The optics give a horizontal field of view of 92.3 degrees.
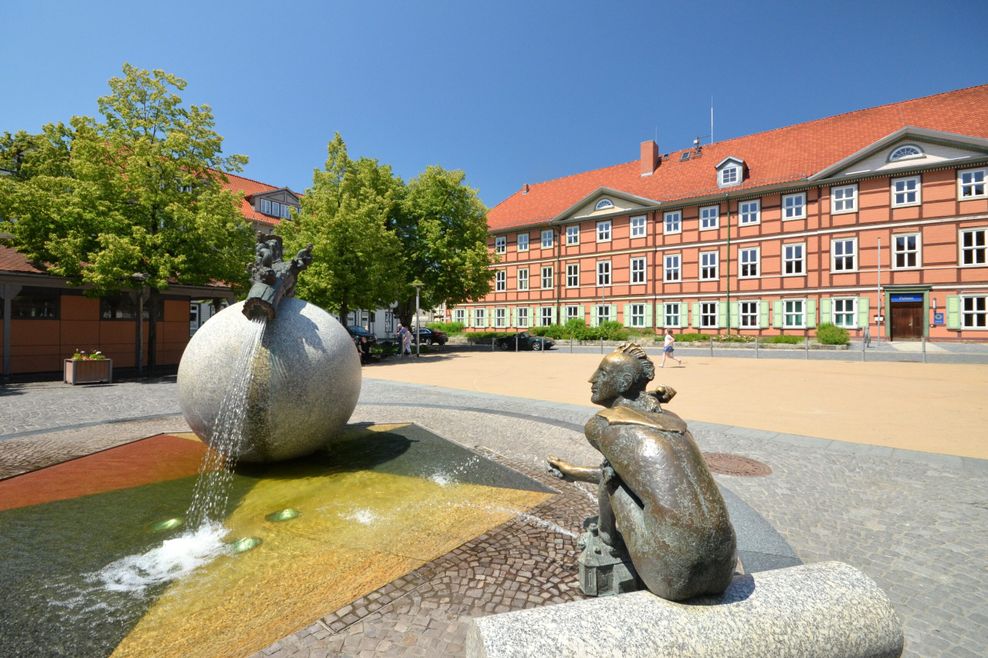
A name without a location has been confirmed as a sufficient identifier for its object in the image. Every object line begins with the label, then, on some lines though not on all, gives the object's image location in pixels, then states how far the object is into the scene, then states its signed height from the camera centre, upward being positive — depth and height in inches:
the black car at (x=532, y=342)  1330.0 -36.2
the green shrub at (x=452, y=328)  2003.0 +5.3
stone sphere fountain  206.7 -18.5
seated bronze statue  80.7 -30.9
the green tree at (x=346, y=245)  871.7 +160.1
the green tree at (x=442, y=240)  1216.8 +231.9
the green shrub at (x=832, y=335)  1123.2 -14.2
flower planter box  564.2 -50.7
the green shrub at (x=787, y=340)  1195.5 -27.5
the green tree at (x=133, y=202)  591.5 +166.8
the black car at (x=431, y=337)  1497.3 -24.5
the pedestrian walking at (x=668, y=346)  835.4 -29.5
